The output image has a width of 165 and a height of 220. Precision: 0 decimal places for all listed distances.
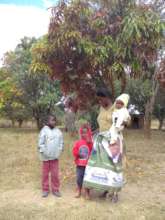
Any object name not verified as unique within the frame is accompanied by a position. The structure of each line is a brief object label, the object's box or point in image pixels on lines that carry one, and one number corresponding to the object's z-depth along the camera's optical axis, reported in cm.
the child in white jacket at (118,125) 315
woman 310
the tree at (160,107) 1302
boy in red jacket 332
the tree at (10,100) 1254
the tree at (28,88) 1161
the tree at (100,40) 395
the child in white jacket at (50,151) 332
